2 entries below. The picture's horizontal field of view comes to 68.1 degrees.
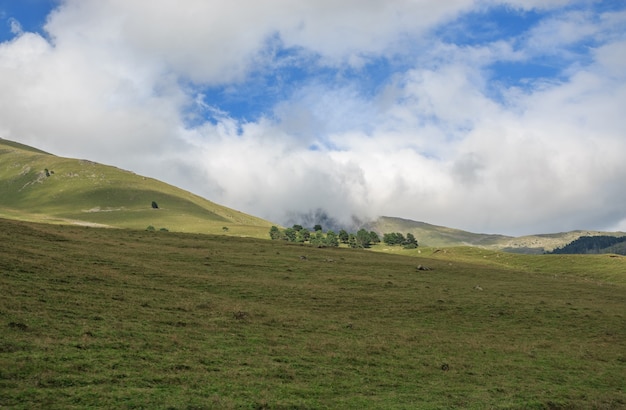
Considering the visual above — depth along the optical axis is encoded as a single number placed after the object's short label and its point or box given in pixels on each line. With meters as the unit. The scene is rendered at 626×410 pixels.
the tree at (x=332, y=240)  190.00
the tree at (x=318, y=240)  192.68
